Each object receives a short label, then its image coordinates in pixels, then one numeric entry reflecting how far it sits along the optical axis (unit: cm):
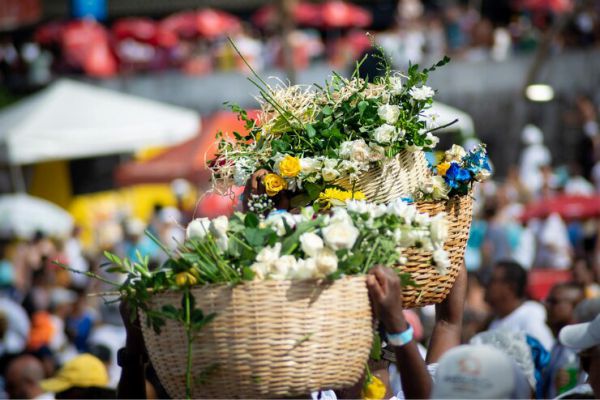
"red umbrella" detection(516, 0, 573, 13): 4149
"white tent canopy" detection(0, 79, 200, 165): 2871
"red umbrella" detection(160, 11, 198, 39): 4930
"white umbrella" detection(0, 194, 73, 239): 3158
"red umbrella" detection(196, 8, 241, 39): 4894
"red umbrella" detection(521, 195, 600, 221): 2606
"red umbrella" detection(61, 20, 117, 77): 4673
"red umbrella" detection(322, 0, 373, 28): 5013
